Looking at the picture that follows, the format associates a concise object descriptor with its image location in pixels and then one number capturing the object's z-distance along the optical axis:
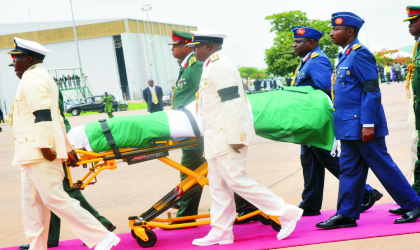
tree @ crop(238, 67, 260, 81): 131.50
